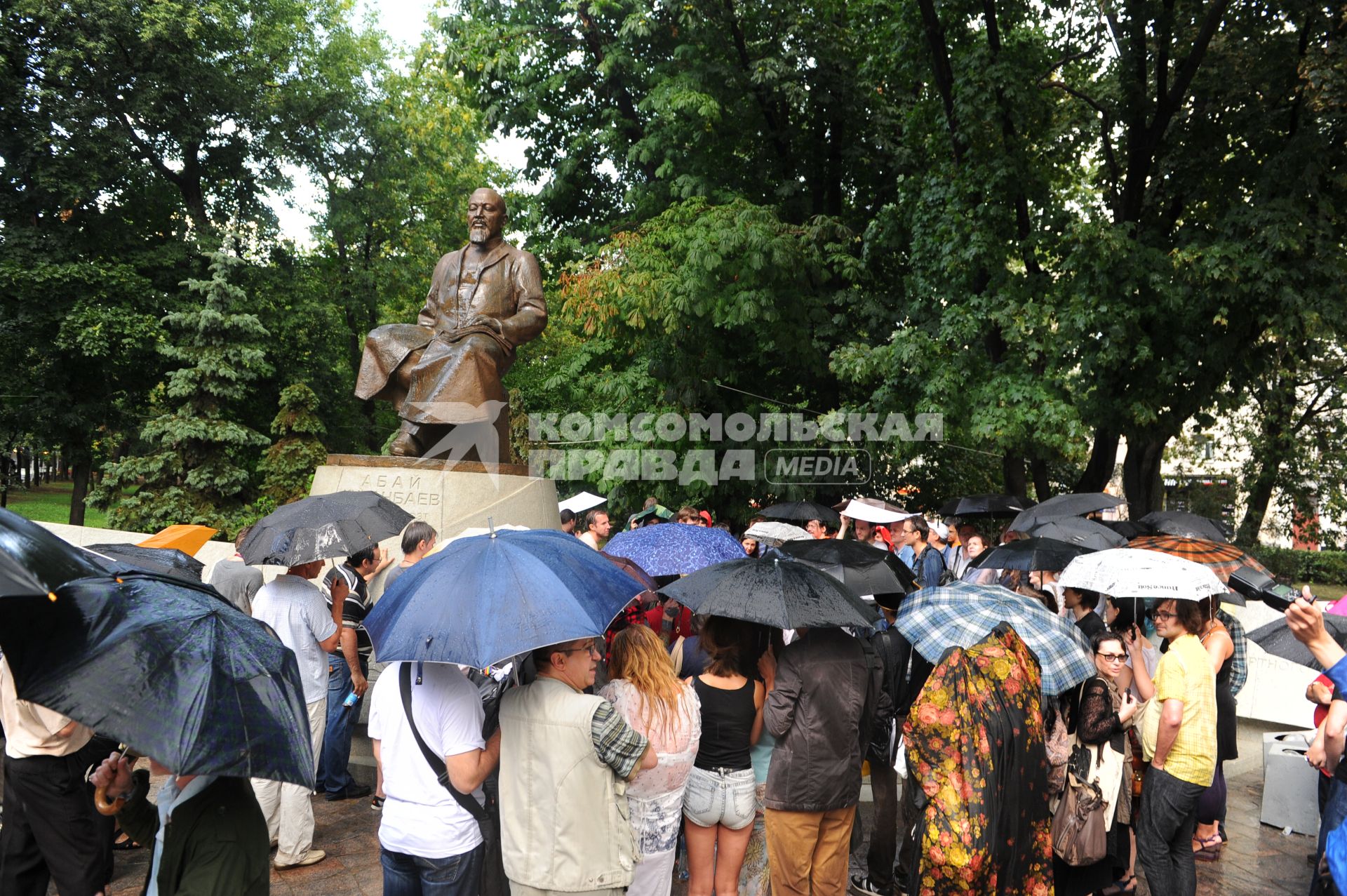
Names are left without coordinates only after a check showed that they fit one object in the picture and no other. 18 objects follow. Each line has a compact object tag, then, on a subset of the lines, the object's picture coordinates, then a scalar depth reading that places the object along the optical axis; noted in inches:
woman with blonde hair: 146.9
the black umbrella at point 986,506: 463.5
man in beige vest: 129.8
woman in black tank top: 165.2
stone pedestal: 370.0
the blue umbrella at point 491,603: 124.3
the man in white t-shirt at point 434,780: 132.0
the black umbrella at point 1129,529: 362.3
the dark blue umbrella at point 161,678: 89.7
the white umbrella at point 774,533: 373.1
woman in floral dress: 148.6
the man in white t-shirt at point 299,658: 209.0
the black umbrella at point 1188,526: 354.6
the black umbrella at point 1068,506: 381.4
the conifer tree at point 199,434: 829.2
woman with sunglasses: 171.0
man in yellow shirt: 175.2
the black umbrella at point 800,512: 439.2
